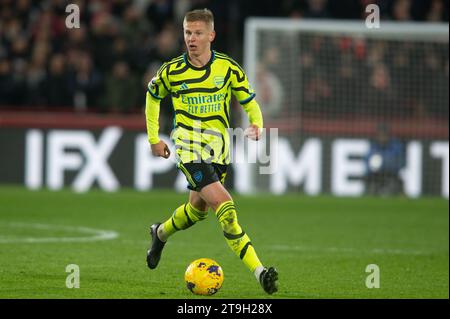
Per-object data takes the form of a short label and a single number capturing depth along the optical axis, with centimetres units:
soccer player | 1644
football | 1575
